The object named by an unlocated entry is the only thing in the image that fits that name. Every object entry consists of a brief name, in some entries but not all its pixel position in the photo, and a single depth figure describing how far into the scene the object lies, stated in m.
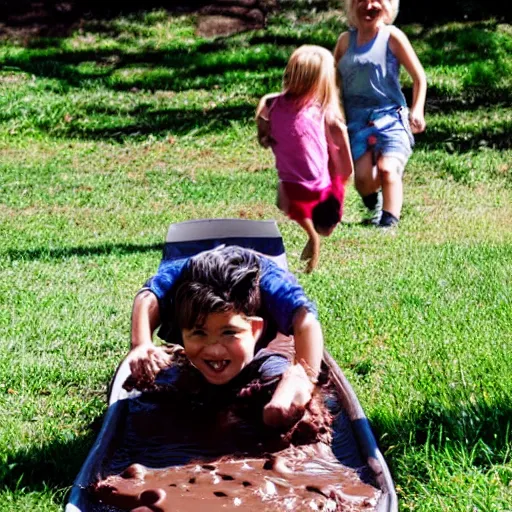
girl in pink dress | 7.19
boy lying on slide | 3.62
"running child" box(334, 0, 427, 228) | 8.26
